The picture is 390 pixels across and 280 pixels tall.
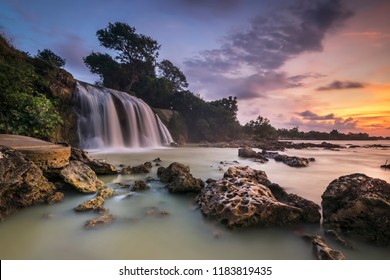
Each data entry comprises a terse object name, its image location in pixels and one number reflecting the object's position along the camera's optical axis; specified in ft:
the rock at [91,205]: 8.15
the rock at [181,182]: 10.95
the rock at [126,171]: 15.18
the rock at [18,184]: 7.52
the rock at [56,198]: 8.79
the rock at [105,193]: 9.75
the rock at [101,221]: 6.96
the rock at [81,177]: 10.16
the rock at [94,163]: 14.17
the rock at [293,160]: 23.12
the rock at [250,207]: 7.09
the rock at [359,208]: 6.22
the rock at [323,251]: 5.35
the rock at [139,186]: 11.23
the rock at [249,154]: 30.00
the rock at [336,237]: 6.06
